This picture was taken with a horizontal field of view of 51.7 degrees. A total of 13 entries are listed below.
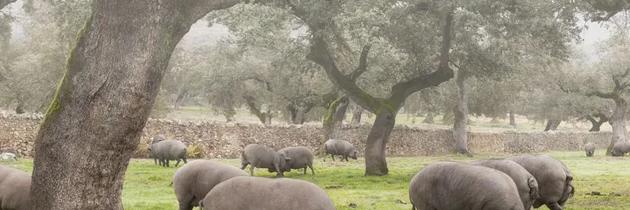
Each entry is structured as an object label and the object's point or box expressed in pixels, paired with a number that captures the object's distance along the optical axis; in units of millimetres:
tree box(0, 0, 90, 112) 41000
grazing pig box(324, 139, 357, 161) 34812
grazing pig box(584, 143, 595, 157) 44125
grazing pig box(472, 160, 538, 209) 10727
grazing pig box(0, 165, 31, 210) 9852
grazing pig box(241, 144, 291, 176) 22344
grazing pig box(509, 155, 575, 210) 12305
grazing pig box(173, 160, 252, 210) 10727
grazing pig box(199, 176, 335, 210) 8094
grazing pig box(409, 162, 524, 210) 9422
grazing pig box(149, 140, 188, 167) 27312
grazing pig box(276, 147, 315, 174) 23594
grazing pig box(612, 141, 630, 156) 44625
